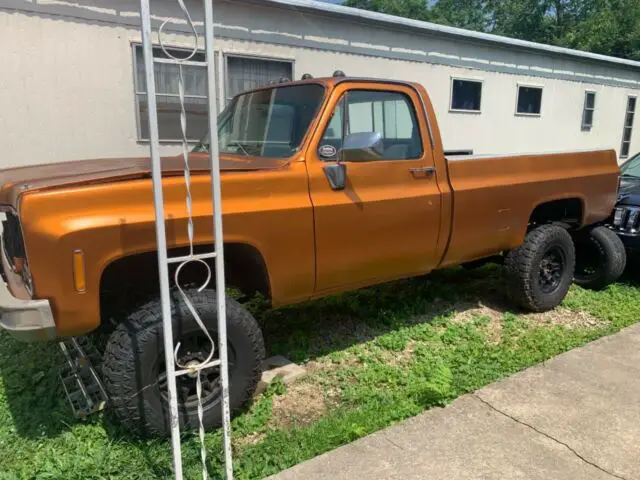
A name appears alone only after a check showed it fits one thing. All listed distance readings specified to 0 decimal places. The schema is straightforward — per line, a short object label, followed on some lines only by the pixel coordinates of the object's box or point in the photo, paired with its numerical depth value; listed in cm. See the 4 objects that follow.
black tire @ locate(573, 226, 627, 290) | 569
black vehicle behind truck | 595
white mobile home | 653
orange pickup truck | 262
